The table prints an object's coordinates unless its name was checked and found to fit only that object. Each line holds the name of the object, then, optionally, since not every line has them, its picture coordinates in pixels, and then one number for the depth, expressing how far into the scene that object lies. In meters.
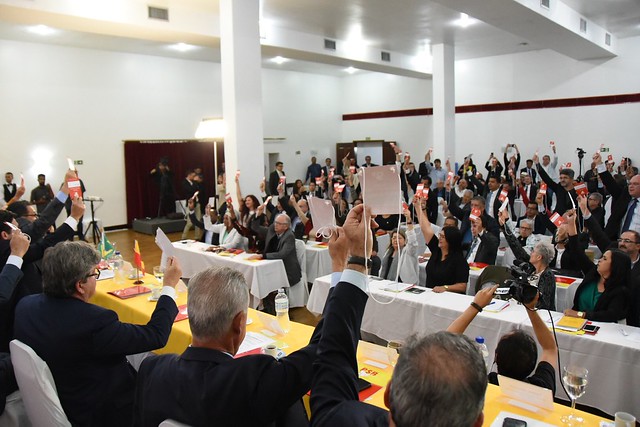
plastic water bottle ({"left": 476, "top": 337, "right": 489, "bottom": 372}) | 2.34
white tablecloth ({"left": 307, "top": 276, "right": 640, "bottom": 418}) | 3.00
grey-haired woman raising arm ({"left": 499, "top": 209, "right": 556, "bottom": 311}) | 3.77
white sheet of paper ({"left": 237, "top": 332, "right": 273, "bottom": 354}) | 2.74
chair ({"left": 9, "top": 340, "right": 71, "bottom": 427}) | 2.01
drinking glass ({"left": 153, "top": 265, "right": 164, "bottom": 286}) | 4.34
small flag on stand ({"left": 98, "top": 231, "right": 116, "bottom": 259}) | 5.25
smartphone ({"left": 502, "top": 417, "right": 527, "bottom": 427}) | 1.91
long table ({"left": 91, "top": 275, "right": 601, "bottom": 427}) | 2.06
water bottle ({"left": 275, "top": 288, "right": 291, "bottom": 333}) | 3.03
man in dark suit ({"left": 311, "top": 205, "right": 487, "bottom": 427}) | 0.97
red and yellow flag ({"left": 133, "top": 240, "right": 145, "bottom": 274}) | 4.17
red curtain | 12.41
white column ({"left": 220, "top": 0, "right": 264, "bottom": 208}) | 7.02
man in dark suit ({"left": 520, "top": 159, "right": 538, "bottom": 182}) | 11.73
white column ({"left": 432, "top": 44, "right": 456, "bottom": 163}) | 11.55
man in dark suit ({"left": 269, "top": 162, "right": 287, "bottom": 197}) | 14.84
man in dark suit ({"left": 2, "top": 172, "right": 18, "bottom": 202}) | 10.19
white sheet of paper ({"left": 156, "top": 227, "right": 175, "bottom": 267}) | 2.97
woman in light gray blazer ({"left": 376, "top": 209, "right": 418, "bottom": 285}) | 4.85
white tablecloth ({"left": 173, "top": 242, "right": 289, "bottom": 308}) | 5.21
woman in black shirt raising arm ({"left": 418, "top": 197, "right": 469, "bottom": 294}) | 4.44
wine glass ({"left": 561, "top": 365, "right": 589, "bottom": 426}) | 2.00
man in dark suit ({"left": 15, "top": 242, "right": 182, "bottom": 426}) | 2.14
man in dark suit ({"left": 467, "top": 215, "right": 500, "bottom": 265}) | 5.07
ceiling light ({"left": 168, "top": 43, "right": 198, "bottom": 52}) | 11.51
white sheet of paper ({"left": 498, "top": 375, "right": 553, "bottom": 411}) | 2.03
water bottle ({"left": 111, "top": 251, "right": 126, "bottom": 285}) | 4.29
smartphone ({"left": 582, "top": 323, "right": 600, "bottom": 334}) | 3.17
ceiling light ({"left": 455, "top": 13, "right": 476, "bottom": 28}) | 9.10
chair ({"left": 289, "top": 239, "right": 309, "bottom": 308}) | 5.78
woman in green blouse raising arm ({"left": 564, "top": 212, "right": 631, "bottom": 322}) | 3.42
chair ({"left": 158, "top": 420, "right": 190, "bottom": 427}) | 1.38
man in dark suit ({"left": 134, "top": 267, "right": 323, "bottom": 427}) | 1.40
